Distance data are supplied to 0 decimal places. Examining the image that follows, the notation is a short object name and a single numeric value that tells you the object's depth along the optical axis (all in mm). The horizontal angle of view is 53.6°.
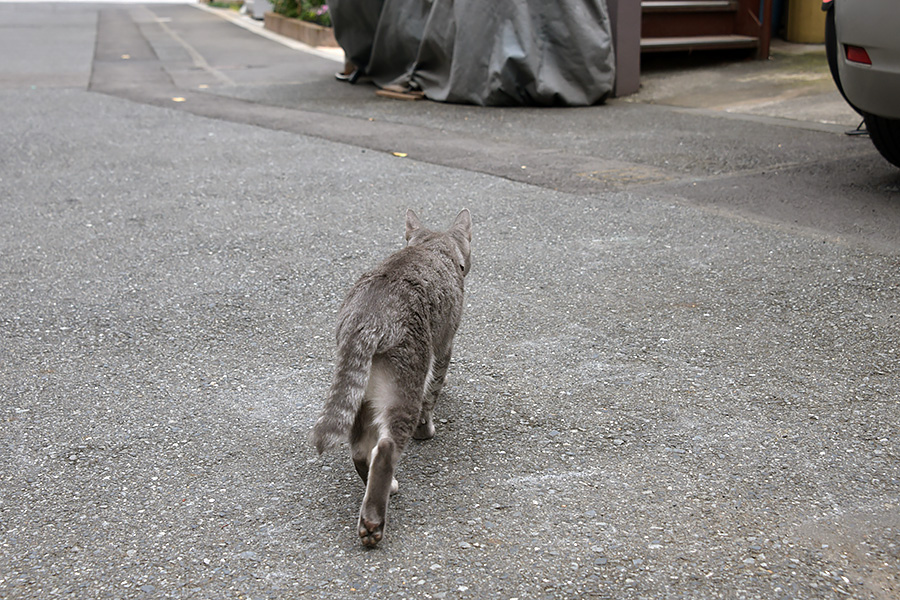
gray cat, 2660
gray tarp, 10281
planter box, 18719
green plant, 19594
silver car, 5547
